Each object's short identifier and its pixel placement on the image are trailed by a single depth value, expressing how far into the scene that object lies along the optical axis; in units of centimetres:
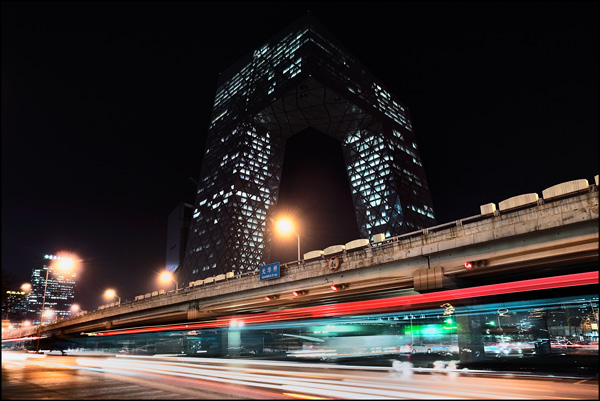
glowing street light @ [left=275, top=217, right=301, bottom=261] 3547
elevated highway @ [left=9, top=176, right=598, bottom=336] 1730
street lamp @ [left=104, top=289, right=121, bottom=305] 7744
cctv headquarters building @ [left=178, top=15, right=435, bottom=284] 10800
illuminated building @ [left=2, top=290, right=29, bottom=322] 5066
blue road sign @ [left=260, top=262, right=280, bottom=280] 3055
